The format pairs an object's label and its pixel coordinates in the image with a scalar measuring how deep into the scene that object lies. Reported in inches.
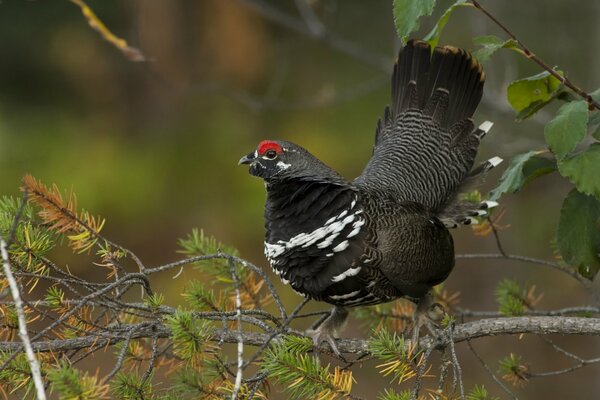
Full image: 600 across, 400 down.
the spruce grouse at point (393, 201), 264.7
